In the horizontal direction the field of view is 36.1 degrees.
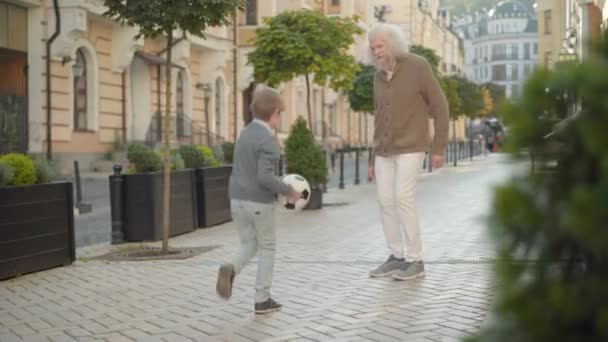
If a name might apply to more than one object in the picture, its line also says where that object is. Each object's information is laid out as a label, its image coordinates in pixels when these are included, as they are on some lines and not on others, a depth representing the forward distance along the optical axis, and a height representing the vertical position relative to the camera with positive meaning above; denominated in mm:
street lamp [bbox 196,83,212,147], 31562 +2150
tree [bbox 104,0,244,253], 9398 +1426
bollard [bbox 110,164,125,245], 10252 -536
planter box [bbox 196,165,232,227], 12000 -530
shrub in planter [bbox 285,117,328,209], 15328 -50
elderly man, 6945 +175
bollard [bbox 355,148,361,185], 23284 -461
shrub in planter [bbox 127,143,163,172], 10688 -37
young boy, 5660 -235
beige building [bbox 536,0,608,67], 22330 +7669
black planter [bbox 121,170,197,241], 10305 -557
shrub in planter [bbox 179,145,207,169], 12312 -20
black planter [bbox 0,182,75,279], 7352 -593
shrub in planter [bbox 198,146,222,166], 12594 -21
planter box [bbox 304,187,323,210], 15227 -726
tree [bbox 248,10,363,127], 17297 +2001
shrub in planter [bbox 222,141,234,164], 18709 +89
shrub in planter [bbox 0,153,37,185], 7738 -97
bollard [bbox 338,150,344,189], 21503 -632
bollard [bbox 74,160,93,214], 15414 -798
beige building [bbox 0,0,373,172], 22156 +2065
